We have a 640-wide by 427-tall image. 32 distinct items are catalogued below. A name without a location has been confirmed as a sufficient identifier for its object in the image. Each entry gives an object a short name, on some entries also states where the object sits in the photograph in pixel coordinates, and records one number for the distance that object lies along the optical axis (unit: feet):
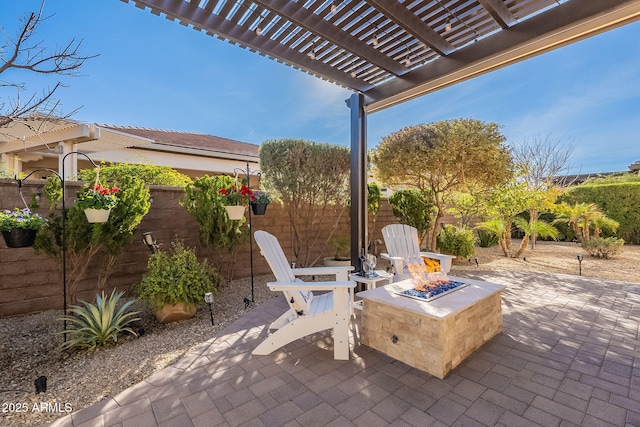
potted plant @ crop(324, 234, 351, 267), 19.67
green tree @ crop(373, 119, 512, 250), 17.29
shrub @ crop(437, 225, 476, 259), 20.84
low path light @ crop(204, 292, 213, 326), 9.66
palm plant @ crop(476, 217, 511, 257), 22.26
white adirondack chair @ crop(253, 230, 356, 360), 7.52
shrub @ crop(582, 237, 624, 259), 20.92
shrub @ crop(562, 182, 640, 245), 26.91
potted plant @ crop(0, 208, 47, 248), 7.03
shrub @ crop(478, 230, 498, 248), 27.32
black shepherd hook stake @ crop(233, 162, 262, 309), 11.80
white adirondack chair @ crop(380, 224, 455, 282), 12.24
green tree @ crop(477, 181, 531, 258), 21.74
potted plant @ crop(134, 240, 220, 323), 10.07
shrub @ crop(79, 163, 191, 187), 15.92
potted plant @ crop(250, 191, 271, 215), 13.23
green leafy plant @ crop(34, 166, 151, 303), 9.64
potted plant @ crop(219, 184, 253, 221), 12.36
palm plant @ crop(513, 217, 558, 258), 22.67
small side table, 10.45
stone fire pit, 6.82
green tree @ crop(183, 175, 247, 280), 13.34
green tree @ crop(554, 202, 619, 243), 24.38
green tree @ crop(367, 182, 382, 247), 20.83
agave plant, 8.30
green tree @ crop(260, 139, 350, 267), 17.06
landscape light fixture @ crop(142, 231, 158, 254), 10.66
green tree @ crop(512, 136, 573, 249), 29.73
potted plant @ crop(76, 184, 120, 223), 8.42
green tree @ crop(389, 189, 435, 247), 22.09
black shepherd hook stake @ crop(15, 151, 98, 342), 8.50
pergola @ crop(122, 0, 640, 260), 8.25
